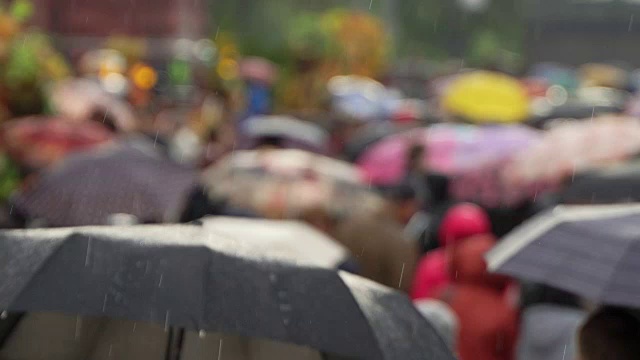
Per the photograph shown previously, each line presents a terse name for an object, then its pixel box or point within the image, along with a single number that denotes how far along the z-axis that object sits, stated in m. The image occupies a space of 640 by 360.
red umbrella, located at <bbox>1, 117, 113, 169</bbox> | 21.20
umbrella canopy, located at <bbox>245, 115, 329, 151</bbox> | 23.27
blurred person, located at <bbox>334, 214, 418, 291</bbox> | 16.03
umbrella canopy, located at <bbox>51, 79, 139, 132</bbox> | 25.59
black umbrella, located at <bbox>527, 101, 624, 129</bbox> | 36.53
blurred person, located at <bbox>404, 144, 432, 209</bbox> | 21.80
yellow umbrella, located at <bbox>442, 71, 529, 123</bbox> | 36.69
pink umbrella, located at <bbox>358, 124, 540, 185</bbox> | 25.55
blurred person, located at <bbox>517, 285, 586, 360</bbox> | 13.16
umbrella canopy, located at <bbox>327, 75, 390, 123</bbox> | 42.69
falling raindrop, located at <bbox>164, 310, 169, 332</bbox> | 7.50
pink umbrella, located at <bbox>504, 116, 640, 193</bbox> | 22.19
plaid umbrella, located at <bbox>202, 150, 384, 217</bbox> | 18.61
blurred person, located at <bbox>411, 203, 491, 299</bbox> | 15.52
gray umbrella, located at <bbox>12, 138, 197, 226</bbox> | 16.20
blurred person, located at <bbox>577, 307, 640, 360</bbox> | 9.80
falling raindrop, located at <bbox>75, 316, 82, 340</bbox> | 9.04
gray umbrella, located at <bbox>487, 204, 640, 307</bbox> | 9.98
